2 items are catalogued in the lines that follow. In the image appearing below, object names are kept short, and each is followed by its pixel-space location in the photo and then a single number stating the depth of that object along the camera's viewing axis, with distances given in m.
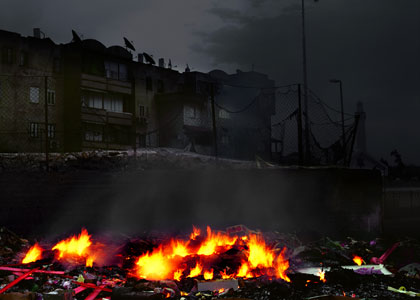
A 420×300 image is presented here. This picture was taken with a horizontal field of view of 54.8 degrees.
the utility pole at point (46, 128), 10.45
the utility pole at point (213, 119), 10.41
